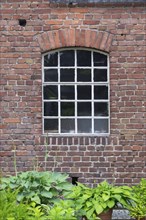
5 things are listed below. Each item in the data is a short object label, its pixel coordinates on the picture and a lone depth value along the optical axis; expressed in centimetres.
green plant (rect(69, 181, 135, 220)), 537
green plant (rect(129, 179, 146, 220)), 570
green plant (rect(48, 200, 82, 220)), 451
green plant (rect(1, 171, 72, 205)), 527
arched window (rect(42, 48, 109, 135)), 820
